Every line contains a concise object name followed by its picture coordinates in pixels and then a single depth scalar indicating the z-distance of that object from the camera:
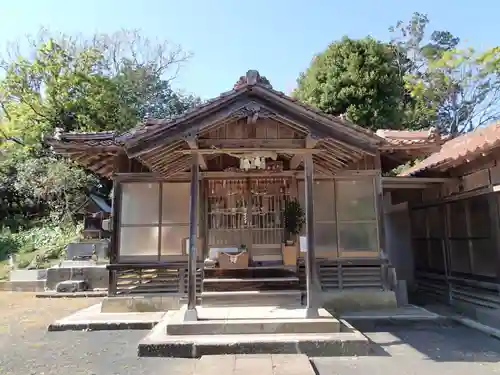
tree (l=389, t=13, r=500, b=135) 21.17
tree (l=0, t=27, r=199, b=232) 20.03
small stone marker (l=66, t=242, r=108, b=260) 13.71
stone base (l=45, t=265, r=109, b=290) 11.99
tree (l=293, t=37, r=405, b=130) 16.78
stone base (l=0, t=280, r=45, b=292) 12.59
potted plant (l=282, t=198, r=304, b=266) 7.76
